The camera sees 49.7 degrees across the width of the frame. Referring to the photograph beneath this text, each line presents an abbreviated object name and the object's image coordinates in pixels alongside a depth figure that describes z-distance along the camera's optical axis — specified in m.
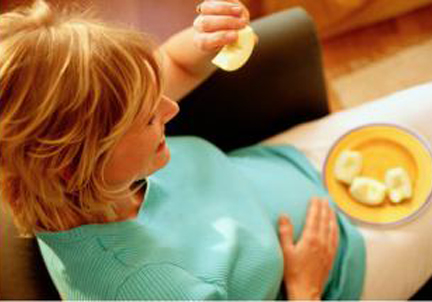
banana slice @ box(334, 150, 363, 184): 0.59
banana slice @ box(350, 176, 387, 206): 0.57
